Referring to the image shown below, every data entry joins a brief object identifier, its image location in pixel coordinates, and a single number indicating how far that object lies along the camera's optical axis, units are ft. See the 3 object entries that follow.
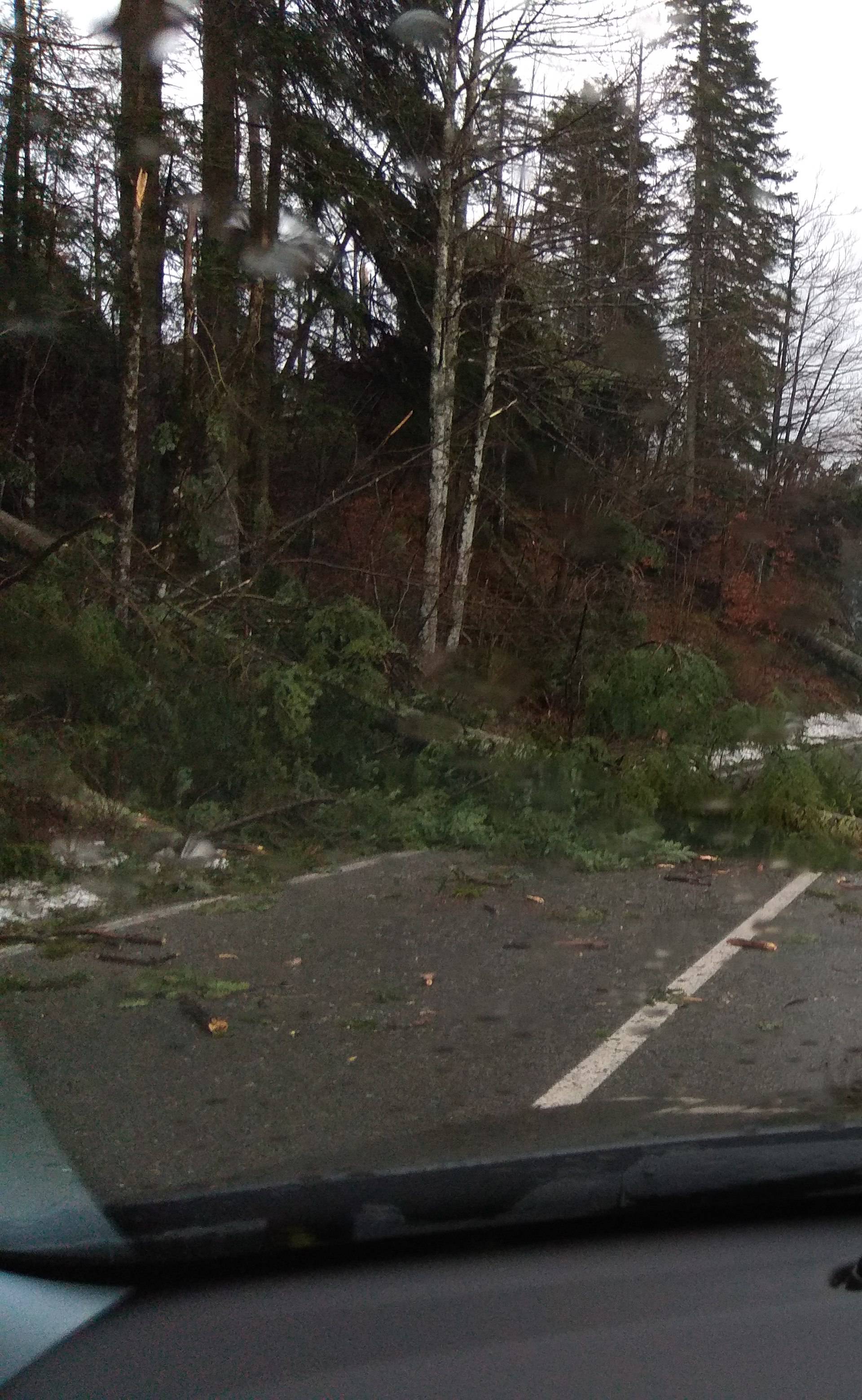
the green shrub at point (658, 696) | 39.47
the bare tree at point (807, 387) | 117.50
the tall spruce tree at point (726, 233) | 77.25
